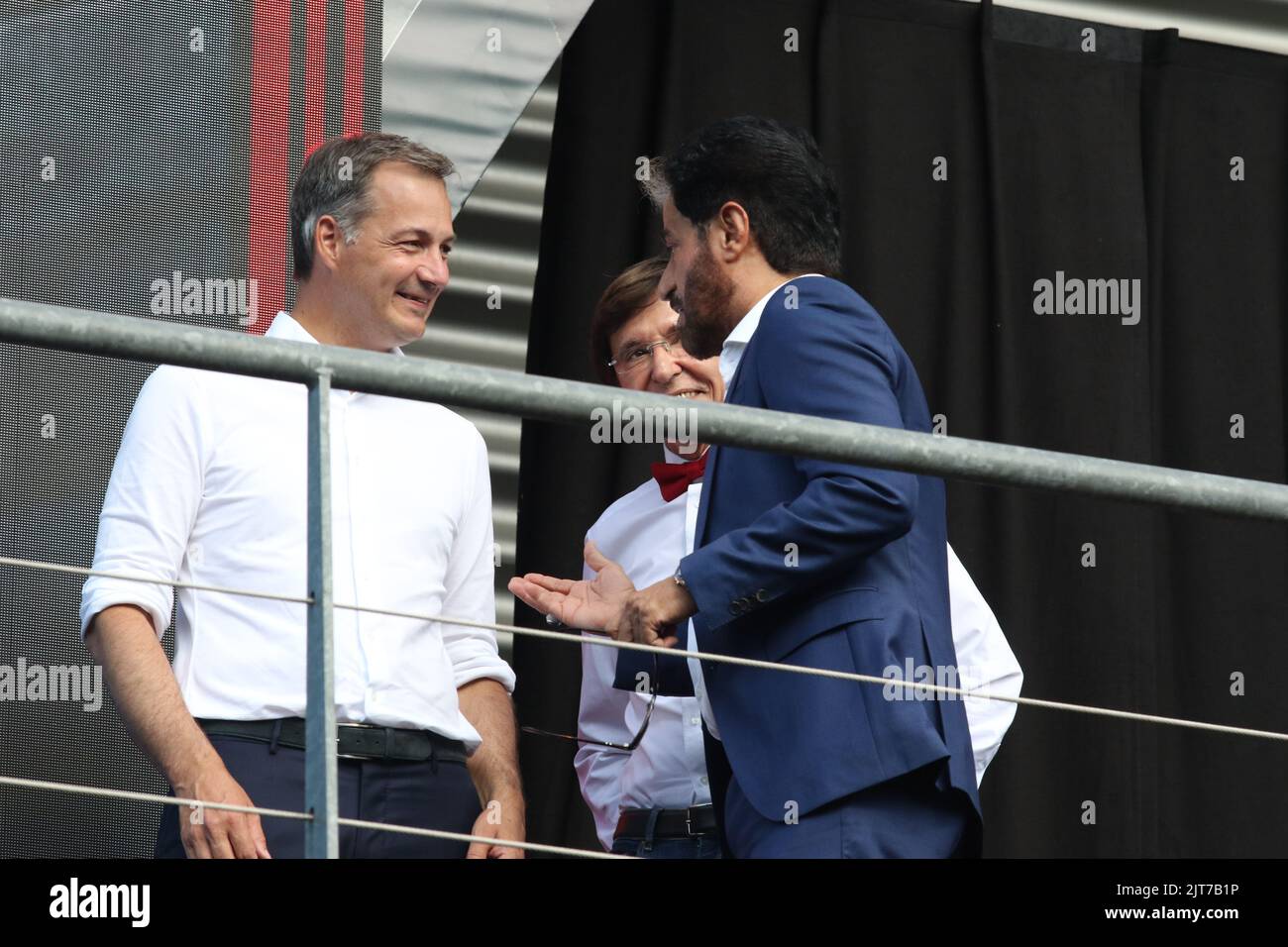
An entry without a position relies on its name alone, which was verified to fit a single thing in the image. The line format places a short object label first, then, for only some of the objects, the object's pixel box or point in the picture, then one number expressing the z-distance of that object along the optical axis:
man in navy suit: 4.27
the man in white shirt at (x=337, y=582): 4.91
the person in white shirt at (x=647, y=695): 5.44
